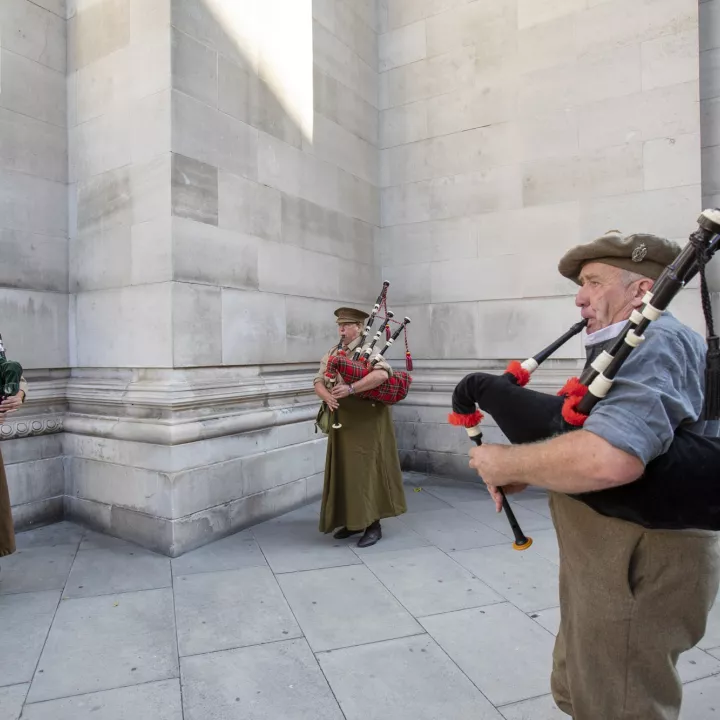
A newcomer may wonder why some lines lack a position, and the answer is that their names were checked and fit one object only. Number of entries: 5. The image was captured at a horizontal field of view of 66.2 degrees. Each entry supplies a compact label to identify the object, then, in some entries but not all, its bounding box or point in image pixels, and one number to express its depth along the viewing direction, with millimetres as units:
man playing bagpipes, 1425
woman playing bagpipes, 4684
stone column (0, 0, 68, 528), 5062
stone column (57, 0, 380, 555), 4723
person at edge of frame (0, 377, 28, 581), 3750
